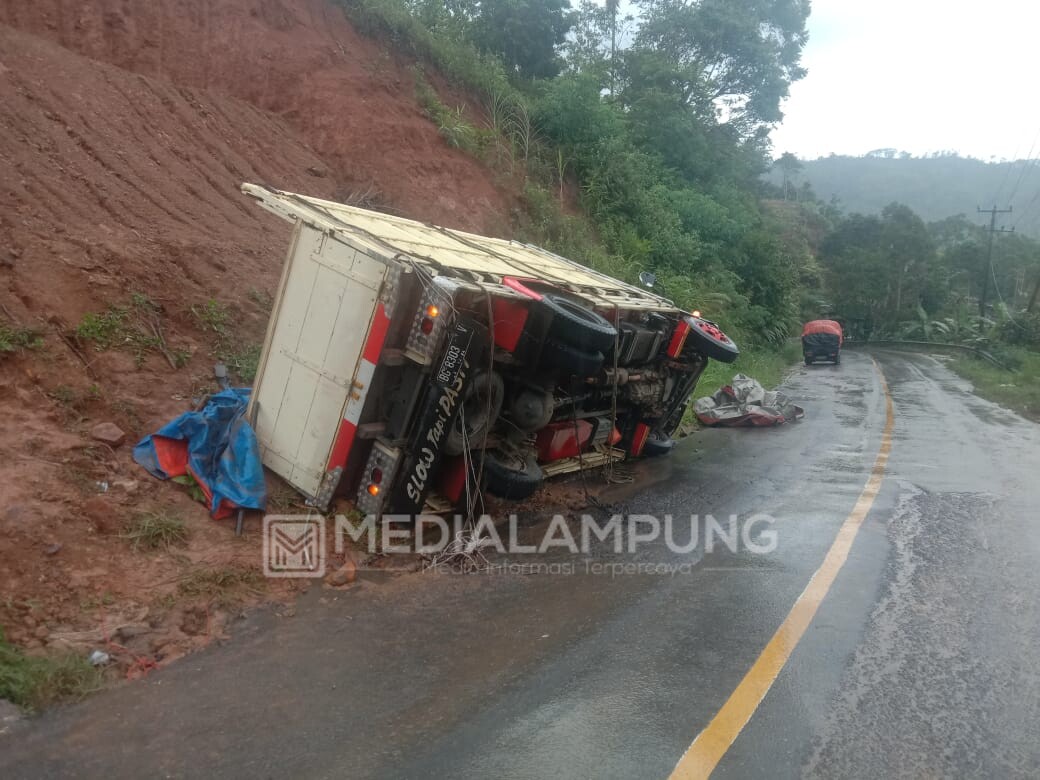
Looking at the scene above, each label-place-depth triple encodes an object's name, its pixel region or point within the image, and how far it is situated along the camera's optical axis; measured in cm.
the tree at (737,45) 3369
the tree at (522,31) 2227
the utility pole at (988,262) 4081
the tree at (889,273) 4228
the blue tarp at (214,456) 534
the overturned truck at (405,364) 521
